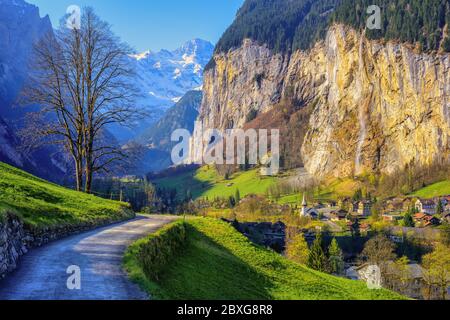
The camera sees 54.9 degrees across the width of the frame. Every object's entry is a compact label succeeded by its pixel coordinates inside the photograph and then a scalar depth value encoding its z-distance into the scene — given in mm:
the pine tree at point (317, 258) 87312
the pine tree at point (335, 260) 95312
